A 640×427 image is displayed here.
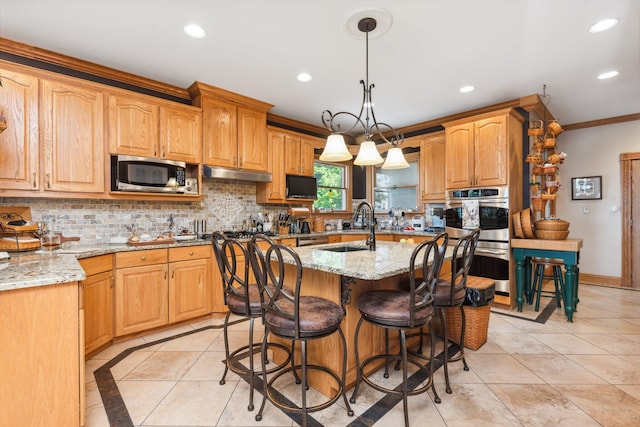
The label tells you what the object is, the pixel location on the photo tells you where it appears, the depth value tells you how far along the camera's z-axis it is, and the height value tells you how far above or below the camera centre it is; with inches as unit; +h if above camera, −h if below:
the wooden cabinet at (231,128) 138.3 +41.9
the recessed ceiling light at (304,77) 126.2 +57.6
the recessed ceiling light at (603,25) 89.8 +56.1
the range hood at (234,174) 138.2 +19.4
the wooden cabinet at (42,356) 53.4 -25.7
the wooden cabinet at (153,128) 116.0 +35.4
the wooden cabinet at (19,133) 96.0 +27.0
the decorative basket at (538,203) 141.5 +3.8
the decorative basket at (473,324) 101.0 -37.9
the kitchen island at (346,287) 69.2 -19.6
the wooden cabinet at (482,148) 146.1 +32.3
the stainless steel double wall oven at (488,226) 145.0 -6.9
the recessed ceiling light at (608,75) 123.8 +56.2
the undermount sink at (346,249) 99.8 -11.8
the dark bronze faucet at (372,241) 93.8 -8.8
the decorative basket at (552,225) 135.0 -6.2
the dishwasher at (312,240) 164.1 -14.9
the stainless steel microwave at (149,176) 115.5 +15.8
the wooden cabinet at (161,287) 108.0 -27.8
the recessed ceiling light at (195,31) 93.1 +57.5
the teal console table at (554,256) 128.0 -20.3
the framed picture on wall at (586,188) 192.1 +14.8
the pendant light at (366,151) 90.3 +18.9
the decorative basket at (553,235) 135.3 -10.6
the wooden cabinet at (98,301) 94.0 -27.9
